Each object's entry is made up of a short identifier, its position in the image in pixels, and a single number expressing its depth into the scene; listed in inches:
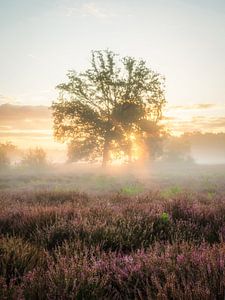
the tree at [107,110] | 1184.8
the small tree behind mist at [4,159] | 2193.7
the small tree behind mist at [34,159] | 2271.3
